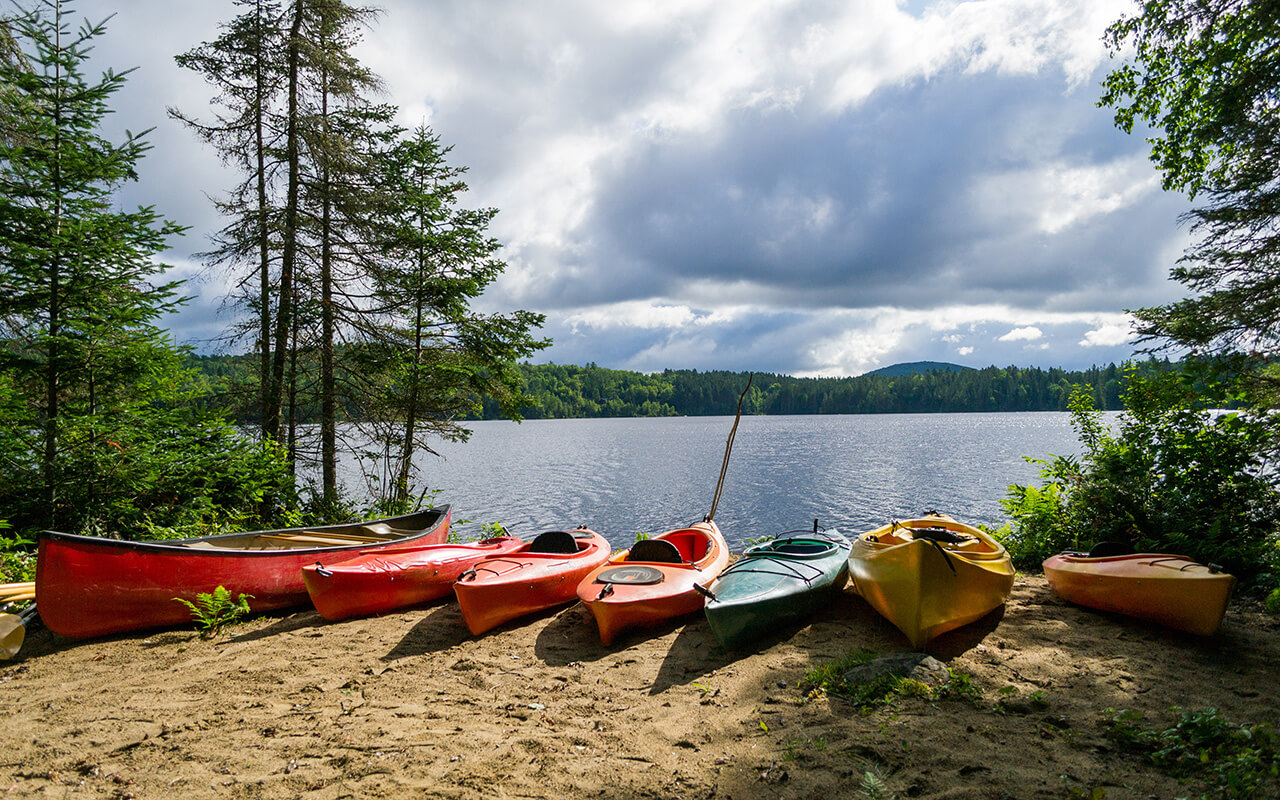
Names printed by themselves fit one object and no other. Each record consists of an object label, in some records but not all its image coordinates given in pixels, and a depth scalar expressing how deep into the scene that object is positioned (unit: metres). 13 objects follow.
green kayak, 5.71
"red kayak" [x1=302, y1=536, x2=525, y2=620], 6.77
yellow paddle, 5.79
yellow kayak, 5.53
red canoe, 6.00
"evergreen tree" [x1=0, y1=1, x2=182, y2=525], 7.34
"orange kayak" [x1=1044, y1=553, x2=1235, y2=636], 5.40
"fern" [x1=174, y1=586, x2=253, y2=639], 6.53
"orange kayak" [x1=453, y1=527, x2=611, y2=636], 6.44
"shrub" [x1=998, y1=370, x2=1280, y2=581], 7.32
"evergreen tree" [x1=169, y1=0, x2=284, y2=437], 11.59
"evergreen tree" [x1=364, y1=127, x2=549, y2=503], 12.41
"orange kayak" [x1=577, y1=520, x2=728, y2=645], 6.12
